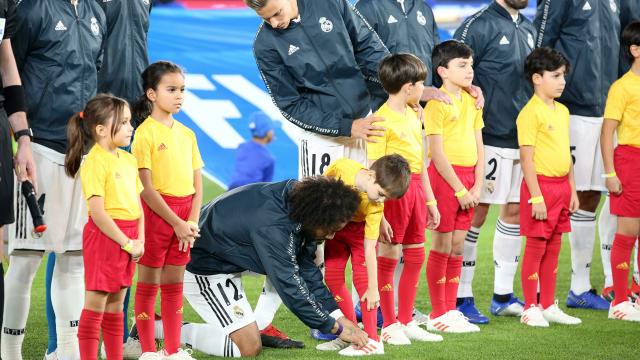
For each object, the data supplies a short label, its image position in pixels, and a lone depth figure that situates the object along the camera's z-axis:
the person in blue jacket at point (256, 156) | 20.06
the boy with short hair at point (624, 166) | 12.78
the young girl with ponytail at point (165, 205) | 10.05
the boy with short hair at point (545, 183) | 12.30
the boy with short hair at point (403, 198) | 11.02
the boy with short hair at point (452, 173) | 11.84
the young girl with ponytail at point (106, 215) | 9.04
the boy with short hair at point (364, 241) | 10.07
